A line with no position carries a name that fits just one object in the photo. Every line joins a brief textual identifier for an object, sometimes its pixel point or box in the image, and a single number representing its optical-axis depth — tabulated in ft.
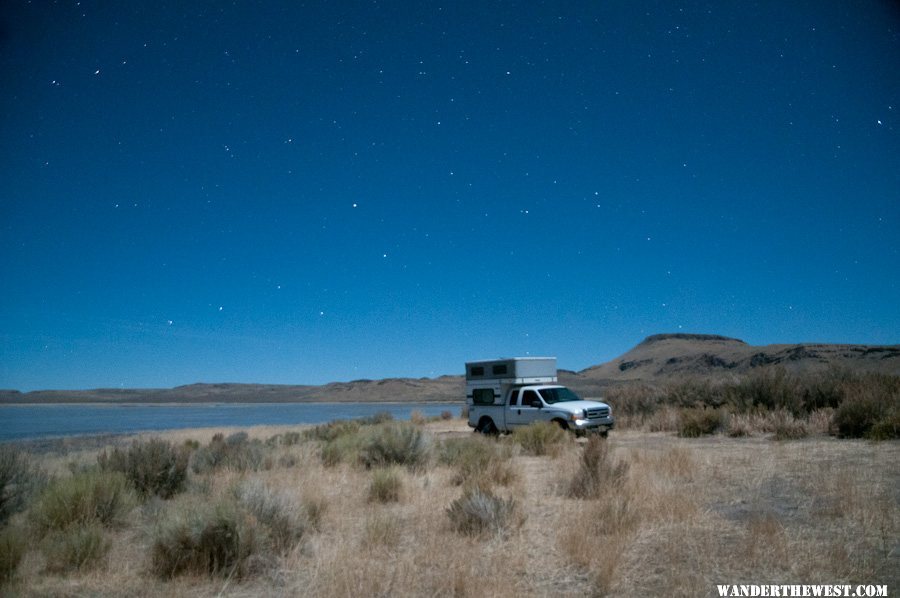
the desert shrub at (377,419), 96.73
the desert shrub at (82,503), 25.82
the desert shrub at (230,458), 44.39
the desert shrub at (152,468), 34.09
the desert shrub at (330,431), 70.78
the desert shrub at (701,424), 62.54
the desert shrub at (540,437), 50.79
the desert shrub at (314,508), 25.80
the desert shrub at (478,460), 33.99
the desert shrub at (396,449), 43.55
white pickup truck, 58.34
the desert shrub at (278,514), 22.65
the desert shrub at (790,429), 54.28
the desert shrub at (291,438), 67.81
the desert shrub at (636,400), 86.38
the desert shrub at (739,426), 59.57
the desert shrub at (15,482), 27.40
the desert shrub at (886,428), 48.44
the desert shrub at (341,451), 46.80
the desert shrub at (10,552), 19.02
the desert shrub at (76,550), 20.59
